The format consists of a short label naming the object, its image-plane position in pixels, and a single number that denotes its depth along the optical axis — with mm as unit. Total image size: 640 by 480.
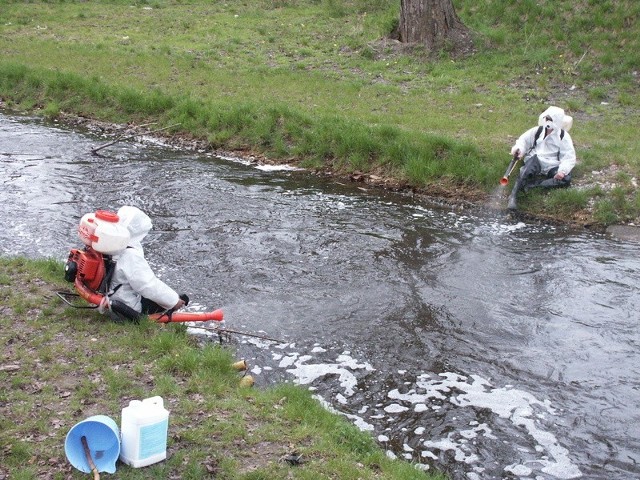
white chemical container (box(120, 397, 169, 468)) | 5500
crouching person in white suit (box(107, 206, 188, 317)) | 7875
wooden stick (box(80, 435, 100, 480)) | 5316
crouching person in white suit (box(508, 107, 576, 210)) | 13023
